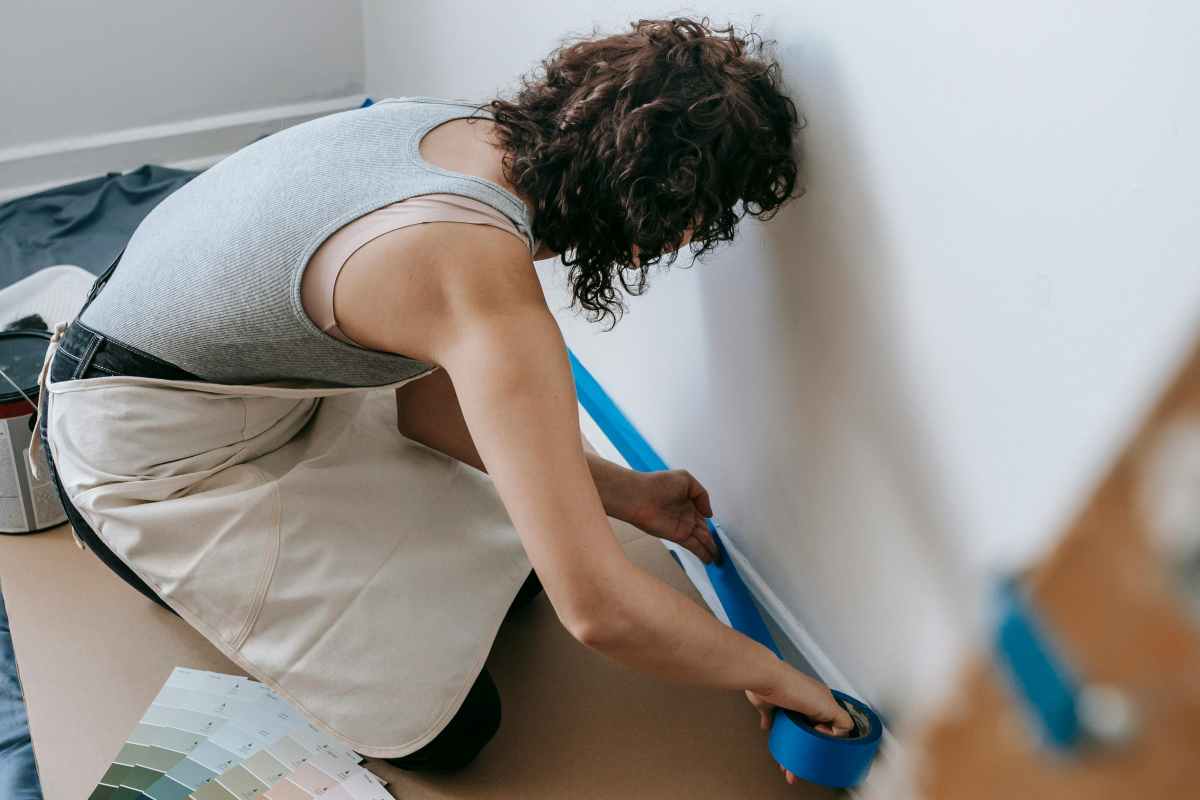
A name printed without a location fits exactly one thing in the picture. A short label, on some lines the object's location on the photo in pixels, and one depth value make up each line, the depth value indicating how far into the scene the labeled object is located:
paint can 1.75
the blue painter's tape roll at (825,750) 1.38
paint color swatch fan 1.48
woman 1.14
